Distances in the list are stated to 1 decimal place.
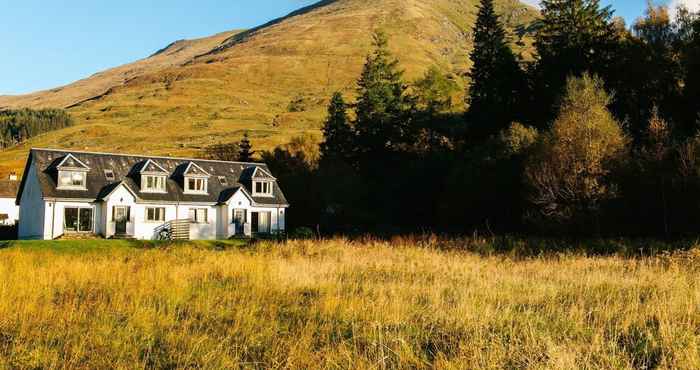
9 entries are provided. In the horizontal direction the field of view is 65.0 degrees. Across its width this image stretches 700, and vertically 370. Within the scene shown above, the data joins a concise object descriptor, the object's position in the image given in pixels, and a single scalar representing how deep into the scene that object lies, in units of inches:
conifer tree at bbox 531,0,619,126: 1982.0
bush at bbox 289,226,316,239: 1589.4
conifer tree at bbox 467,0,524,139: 2175.2
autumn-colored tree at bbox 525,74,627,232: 1322.6
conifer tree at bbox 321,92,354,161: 3007.6
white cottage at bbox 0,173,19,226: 2864.2
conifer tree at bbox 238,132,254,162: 2923.2
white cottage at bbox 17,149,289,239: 1686.8
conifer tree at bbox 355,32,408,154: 2824.8
